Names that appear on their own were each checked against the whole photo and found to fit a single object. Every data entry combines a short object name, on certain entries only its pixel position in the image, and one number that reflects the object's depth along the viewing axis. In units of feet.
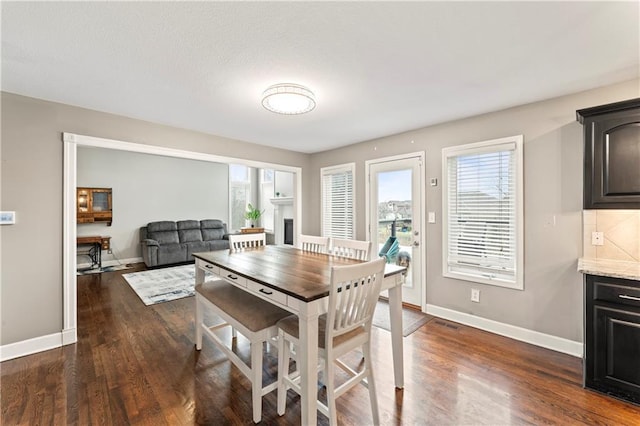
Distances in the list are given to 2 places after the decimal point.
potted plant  26.96
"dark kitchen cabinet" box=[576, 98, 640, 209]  6.68
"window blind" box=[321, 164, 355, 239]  15.03
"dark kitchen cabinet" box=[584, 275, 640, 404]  6.15
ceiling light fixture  7.20
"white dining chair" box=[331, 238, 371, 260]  8.53
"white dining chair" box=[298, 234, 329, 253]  9.99
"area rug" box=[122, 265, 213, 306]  13.88
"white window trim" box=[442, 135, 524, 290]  9.25
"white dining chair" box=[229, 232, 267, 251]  10.56
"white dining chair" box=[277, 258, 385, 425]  5.04
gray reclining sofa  20.39
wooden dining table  4.91
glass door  12.07
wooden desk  19.71
